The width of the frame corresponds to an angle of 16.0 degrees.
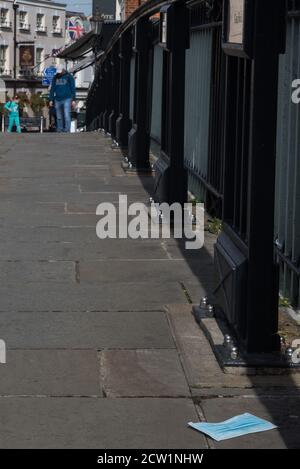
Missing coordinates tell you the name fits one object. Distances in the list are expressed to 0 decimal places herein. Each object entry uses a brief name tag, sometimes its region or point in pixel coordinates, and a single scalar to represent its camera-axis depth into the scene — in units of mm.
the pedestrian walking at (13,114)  38553
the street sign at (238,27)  4500
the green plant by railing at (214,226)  8320
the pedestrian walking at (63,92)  24219
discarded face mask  3879
